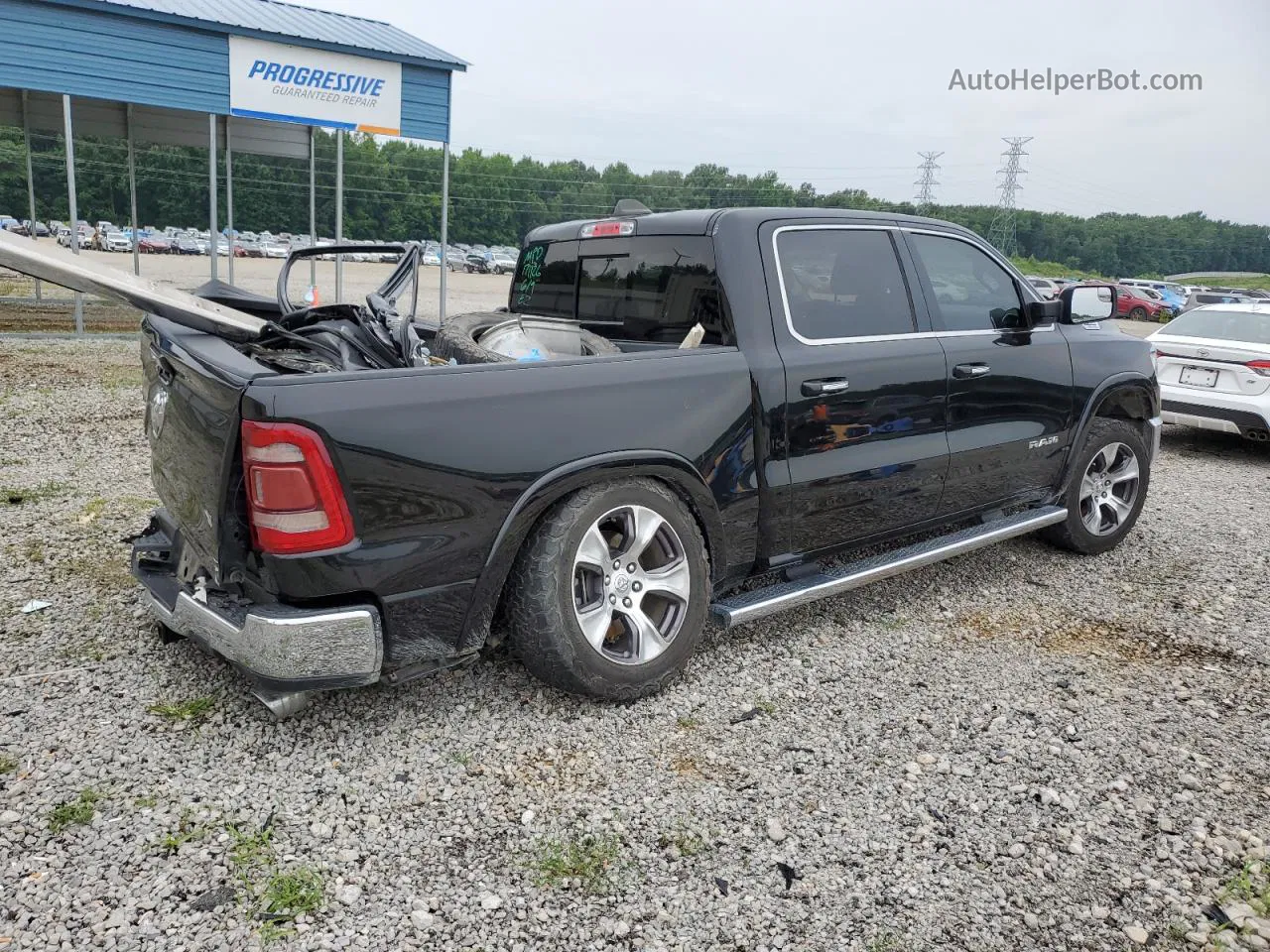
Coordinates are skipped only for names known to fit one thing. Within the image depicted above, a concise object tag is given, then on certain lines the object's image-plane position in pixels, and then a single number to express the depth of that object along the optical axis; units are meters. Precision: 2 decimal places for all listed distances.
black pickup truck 2.65
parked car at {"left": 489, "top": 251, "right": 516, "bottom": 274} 58.12
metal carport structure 11.54
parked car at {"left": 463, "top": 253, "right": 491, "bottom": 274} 58.59
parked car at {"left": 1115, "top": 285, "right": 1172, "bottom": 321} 35.56
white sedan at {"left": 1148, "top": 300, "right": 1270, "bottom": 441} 8.38
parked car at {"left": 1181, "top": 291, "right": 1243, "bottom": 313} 23.75
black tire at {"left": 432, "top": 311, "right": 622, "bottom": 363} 3.46
